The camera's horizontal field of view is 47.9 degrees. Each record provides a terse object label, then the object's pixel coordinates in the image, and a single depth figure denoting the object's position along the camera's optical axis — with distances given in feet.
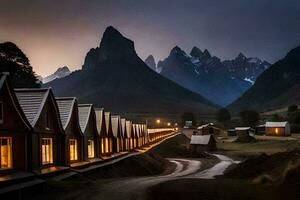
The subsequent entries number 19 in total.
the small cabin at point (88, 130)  111.40
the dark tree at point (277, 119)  433.74
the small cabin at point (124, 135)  176.24
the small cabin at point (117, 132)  156.84
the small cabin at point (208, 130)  406.42
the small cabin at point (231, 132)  423.09
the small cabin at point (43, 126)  77.12
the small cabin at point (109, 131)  142.08
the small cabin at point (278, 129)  348.05
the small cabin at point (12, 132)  66.71
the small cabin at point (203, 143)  281.35
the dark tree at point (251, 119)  468.09
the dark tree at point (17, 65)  212.50
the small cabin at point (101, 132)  127.95
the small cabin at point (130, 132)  191.69
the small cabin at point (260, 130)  406.57
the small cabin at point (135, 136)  210.89
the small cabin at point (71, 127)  96.96
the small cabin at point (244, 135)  312.42
